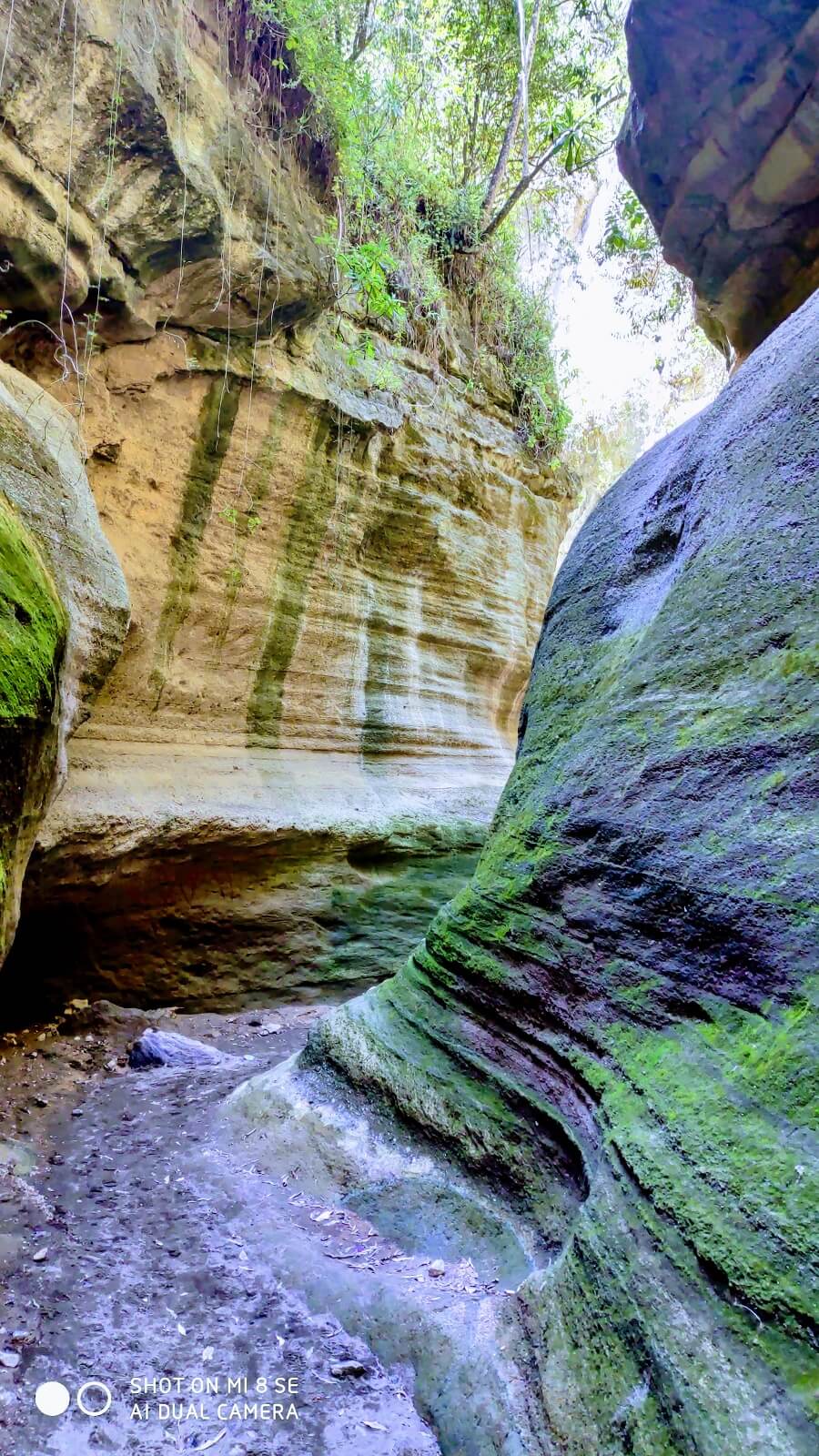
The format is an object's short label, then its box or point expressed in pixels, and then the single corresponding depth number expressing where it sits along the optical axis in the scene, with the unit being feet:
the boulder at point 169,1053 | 14.39
